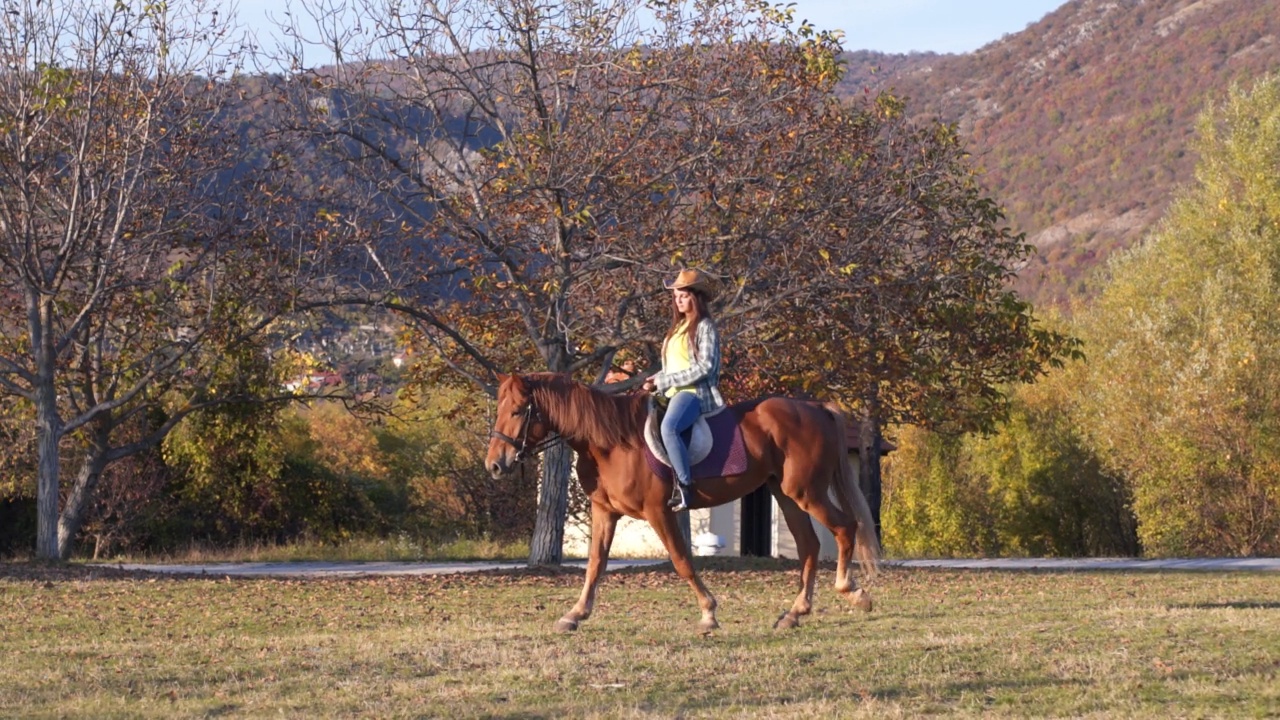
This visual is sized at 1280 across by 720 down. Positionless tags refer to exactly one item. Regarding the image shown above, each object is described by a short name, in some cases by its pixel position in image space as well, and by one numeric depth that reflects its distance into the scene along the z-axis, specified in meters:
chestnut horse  11.08
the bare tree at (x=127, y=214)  19.53
